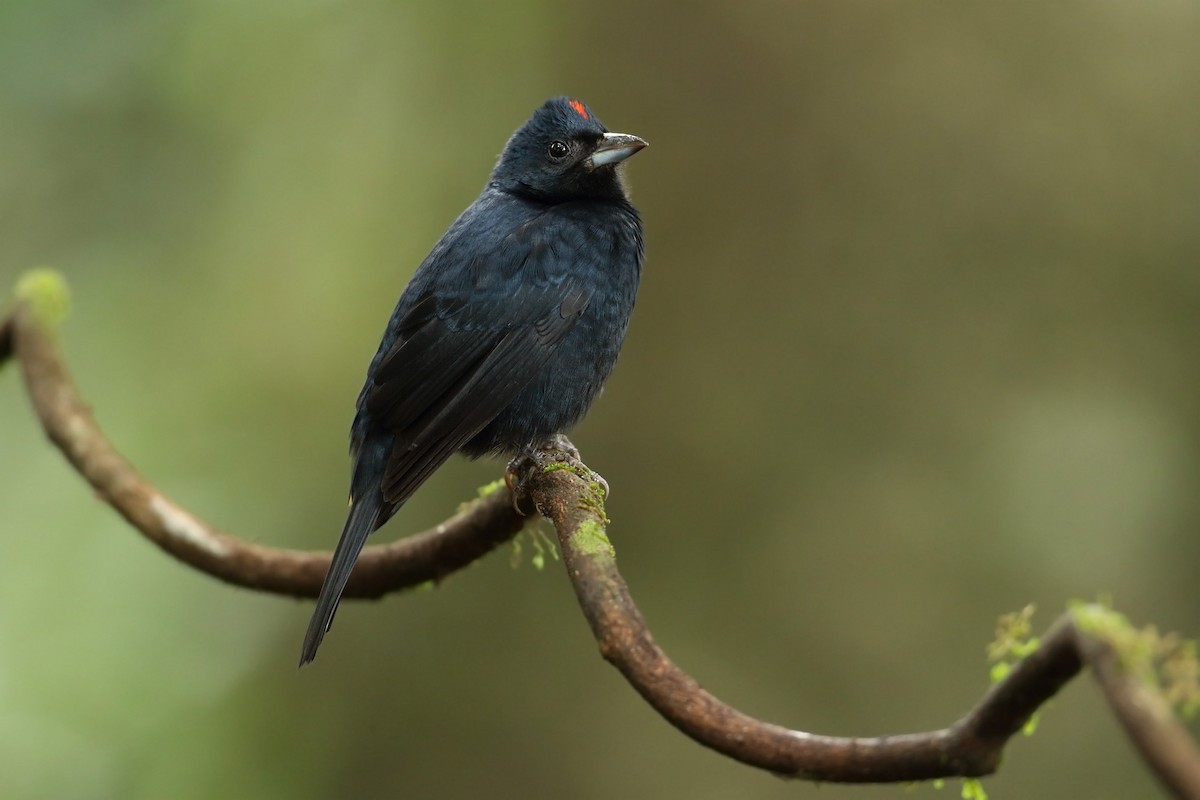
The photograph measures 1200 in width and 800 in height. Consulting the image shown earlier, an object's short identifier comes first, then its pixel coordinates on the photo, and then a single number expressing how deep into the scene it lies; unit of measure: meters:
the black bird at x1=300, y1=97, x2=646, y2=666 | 6.70
